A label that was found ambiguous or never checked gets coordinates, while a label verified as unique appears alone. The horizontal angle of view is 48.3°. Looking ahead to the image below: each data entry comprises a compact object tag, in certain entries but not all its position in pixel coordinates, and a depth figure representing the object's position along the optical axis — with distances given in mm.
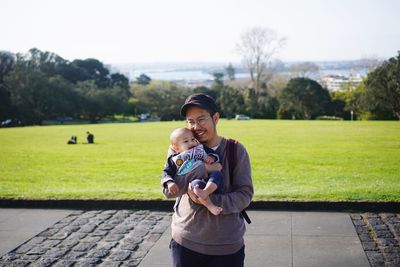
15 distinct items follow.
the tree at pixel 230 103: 54659
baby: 2725
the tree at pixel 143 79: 82188
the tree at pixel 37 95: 47281
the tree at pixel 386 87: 35406
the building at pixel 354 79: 57422
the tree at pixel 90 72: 60188
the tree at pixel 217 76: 83588
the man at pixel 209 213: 2854
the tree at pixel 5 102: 45406
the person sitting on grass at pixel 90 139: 21734
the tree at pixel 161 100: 54562
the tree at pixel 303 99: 47969
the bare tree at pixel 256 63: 66000
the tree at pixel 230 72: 129625
